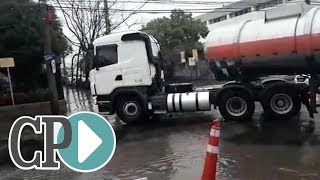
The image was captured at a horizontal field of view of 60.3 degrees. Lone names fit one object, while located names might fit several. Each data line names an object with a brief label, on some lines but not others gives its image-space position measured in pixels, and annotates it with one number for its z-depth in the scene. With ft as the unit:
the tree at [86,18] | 71.84
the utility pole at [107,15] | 67.38
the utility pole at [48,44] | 35.97
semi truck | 23.06
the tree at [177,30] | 87.32
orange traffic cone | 11.22
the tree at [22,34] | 41.70
